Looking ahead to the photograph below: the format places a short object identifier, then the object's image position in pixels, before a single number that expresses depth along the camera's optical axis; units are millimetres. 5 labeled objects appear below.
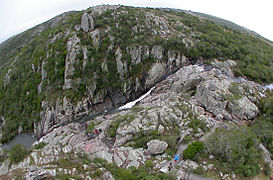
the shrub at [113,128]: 21733
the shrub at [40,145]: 22186
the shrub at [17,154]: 17194
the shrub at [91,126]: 27222
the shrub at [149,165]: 16125
